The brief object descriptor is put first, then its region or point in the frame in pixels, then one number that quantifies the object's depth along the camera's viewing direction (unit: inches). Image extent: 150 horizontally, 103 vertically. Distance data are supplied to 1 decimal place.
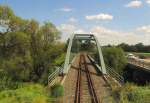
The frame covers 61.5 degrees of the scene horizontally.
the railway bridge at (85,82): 341.2
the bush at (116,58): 1061.6
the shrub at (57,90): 352.9
